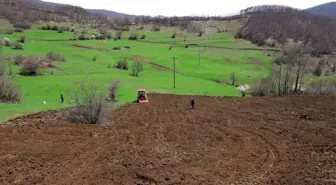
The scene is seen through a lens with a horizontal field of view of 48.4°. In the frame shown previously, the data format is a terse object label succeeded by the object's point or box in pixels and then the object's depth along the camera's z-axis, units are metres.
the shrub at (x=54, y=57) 80.59
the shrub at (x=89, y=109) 29.42
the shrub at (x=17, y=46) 87.62
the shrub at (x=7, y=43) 88.44
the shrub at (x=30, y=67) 66.25
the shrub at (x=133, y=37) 147.38
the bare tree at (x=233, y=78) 87.94
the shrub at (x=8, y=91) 39.22
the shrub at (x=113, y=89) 54.06
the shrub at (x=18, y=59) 71.82
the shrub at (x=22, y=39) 99.10
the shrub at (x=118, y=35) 145.65
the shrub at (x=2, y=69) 45.16
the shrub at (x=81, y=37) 126.11
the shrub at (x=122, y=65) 86.50
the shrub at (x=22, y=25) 140.50
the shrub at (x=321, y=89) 58.17
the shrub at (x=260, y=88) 68.50
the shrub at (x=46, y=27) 145.77
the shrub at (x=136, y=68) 80.06
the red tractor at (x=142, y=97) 49.37
